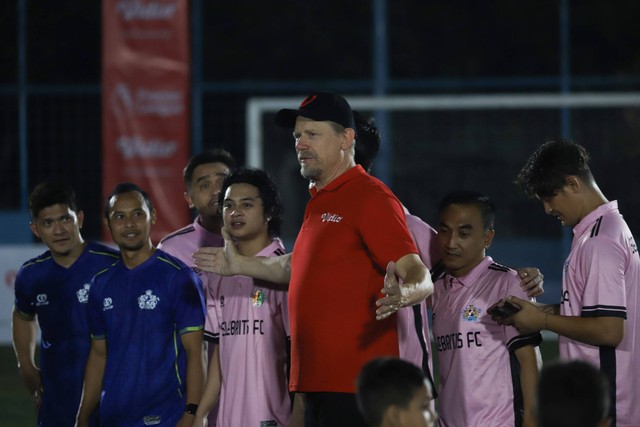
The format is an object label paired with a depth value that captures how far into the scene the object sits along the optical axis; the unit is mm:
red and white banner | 26426
